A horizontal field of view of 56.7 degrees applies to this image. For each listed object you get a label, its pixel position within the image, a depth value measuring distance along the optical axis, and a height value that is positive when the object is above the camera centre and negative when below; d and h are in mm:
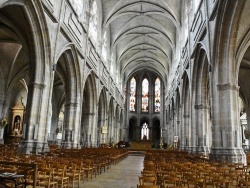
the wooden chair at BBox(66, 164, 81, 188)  6250 -1097
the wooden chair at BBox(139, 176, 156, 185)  4637 -918
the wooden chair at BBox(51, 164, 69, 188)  5691 -1044
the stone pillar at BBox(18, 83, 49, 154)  11891 +320
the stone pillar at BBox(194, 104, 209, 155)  16984 +652
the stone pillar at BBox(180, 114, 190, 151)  21091 +124
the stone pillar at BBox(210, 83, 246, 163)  10906 +361
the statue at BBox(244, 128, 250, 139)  23297 +190
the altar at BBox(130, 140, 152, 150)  34969 -1919
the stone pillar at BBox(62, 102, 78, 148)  17828 +402
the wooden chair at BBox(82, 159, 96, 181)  7673 -1180
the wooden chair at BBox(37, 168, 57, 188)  5204 -1162
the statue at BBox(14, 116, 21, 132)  26219 +560
